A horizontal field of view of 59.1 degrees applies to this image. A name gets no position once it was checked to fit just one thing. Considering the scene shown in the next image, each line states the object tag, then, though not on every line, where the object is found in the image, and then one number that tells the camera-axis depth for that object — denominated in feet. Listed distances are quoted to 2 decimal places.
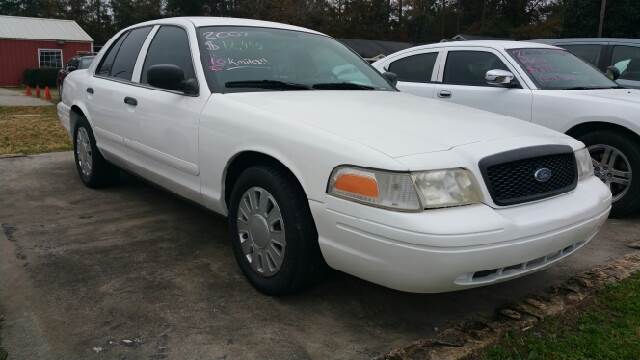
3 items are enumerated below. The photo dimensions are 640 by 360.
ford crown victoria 8.18
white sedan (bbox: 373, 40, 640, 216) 15.76
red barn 100.73
